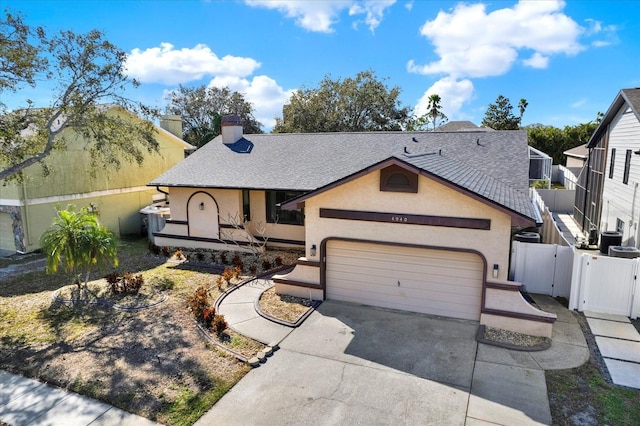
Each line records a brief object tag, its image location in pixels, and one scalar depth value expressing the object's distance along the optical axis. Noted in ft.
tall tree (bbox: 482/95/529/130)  177.47
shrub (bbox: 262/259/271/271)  49.14
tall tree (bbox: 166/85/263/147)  161.58
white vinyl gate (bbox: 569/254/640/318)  35.04
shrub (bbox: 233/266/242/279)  46.46
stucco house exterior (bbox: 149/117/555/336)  33.24
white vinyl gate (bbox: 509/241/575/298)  39.60
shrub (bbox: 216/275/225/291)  43.65
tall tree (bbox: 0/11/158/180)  40.09
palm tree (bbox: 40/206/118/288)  38.75
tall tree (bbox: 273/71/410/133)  141.18
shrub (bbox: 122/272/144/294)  43.24
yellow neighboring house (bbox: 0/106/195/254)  60.75
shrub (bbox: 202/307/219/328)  34.58
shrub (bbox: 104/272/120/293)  43.06
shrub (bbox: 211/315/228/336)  33.24
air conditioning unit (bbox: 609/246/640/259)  41.50
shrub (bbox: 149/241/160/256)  58.92
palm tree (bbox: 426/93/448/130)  192.75
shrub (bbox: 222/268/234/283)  45.29
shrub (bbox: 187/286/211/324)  36.09
